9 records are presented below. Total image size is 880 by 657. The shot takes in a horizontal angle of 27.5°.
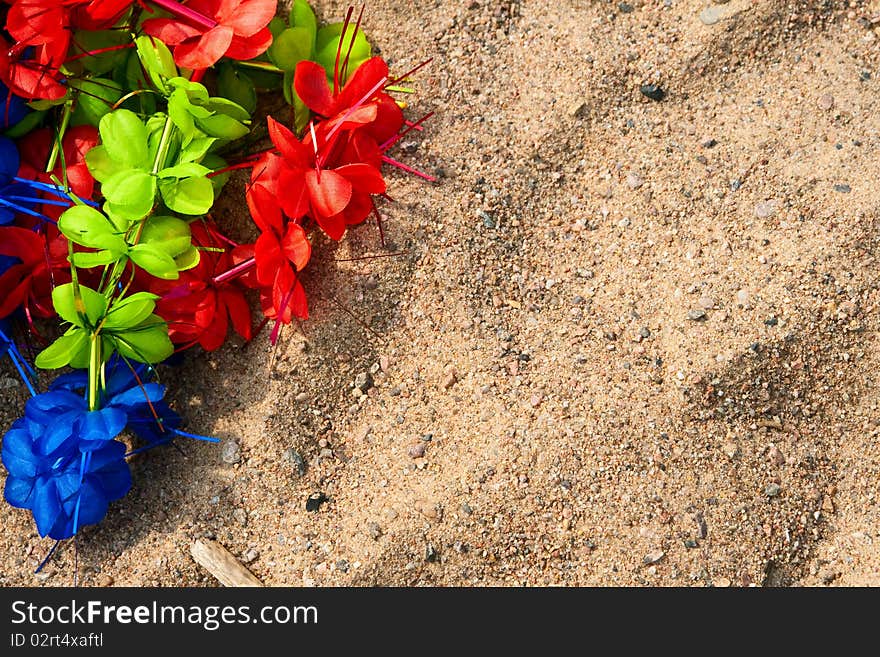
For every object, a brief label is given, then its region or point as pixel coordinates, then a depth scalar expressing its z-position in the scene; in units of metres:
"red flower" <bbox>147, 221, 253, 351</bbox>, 0.79
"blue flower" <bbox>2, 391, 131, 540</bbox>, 0.77
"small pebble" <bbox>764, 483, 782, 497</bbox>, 0.81
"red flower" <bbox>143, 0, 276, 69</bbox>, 0.77
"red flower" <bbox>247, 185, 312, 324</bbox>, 0.77
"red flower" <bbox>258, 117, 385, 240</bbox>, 0.76
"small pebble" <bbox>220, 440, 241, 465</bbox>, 0.82
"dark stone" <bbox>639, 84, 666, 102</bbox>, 0.84
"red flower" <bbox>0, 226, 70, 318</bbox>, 0.79
